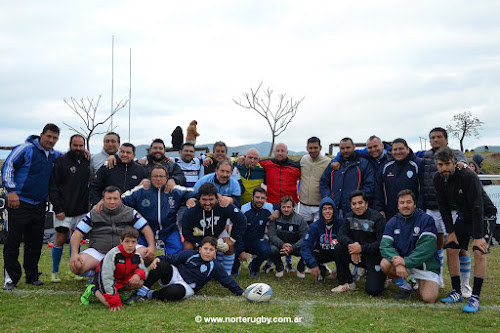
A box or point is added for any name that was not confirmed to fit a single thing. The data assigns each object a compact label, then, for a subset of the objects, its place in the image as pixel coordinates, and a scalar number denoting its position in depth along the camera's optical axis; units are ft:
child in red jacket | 15.58
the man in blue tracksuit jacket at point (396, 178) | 19.84
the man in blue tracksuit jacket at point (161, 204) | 19.89
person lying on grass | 16.99
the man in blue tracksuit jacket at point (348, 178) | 21.61
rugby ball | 16.28
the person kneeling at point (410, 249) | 17.03
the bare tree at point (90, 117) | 81.31
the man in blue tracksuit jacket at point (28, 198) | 18.62
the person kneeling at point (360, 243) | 18.37
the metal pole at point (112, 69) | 57.44
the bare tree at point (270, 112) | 101.60
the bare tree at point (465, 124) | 137.49
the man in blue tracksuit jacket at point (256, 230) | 21.59
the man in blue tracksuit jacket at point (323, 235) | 20.30
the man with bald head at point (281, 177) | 24.27
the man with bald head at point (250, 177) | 24.45
